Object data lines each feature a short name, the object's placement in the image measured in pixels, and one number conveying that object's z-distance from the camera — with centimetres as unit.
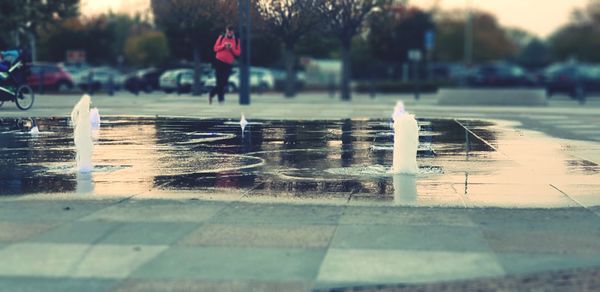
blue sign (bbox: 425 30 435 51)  4729
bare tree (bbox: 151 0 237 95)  2709
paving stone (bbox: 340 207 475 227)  791
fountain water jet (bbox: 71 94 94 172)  1134
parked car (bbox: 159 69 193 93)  4265
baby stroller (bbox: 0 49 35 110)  2312
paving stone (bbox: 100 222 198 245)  710
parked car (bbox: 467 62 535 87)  5572
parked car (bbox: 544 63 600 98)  4721
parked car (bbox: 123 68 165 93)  4566
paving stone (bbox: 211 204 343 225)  797
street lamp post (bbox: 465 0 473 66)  6925
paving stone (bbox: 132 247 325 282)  600
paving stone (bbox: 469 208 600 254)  694
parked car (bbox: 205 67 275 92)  4474
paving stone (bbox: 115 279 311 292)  567
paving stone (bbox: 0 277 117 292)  571
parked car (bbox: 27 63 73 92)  4369
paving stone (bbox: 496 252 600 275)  622
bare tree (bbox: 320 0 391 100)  3338
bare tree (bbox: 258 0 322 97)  2828
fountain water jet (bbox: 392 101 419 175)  1097
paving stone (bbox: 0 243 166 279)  611
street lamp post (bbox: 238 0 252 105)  2665
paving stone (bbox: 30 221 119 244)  711
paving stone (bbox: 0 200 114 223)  811
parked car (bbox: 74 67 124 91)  4741
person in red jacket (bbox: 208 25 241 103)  2550
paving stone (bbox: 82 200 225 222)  804
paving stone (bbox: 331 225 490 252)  691
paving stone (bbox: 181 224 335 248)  704
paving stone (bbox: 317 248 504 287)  594
